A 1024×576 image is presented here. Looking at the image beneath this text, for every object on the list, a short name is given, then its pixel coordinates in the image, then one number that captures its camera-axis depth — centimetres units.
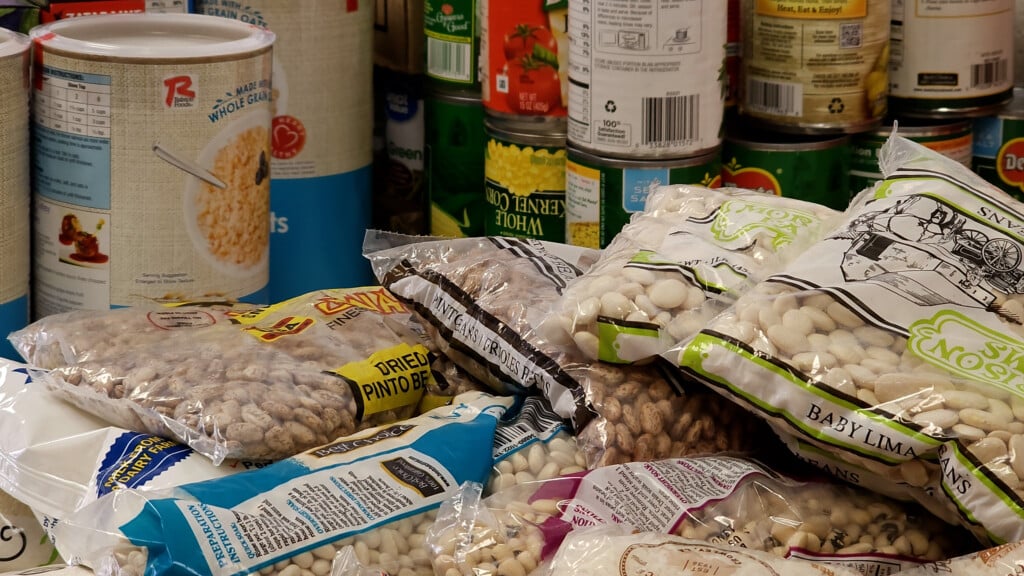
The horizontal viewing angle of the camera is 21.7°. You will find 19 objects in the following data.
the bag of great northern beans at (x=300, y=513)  101
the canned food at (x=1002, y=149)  135
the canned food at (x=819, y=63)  129
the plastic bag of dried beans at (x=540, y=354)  108
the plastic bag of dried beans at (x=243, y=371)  108
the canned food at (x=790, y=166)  131
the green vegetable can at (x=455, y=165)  136
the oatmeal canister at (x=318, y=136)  129
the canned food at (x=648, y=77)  124
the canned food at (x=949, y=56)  132
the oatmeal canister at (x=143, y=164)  117
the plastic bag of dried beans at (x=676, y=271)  108
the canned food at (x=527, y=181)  131
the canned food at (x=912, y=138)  133
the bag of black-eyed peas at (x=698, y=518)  103
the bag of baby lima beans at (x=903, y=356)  102
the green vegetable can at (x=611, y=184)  126
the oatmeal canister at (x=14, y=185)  116
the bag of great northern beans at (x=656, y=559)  100
